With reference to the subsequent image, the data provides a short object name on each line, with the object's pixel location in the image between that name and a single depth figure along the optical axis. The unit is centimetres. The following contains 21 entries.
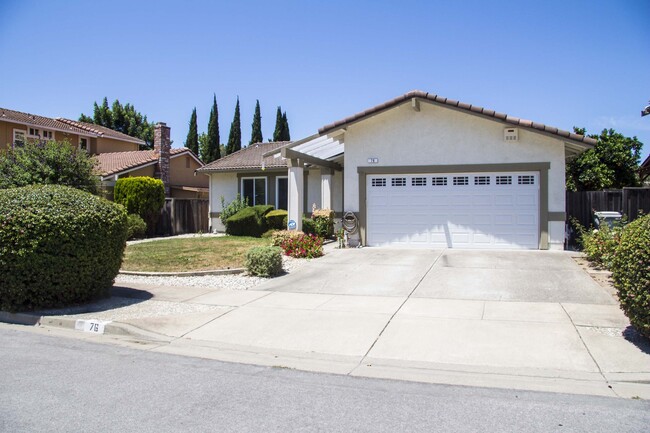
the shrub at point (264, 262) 1189
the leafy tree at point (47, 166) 1466
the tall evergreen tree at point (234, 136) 4444
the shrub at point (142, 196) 2183
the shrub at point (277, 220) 2055
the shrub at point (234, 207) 2281
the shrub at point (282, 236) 1500
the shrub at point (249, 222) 2073
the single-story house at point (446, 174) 1454
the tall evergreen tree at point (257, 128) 4550
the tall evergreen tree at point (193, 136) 4619
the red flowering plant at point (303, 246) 1437
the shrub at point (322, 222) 1759
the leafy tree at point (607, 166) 2197
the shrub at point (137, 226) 2075
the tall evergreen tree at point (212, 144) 4341
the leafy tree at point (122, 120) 4703
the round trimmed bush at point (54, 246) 818
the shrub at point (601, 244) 1126
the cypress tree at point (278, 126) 4547
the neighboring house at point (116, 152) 2647
